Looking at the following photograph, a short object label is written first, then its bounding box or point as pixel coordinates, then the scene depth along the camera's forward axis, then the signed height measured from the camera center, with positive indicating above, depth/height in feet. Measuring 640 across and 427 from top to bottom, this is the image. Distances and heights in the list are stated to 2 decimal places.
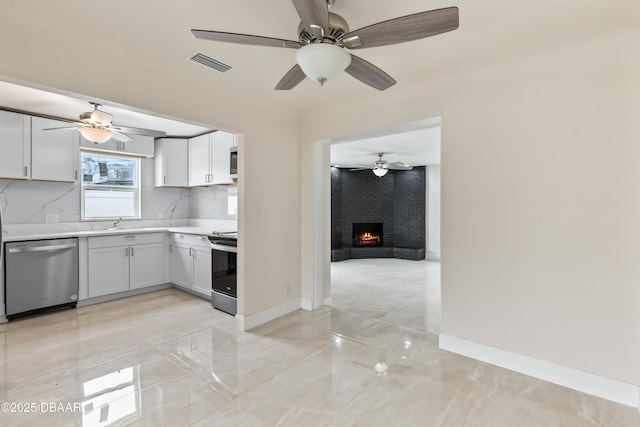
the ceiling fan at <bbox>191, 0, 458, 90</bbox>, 4.46 +2.93
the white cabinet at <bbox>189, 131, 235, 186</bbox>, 14.37 +2.82
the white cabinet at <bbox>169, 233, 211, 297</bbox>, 13.19 -2.14
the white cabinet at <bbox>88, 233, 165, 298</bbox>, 12.86 -2.12
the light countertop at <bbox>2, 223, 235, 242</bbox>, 11.68 -0.69
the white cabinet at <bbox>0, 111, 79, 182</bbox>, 11.69 +2.74
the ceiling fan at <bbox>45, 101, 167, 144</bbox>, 10.89 +3.25
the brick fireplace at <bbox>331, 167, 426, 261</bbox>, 25.25 +0.05
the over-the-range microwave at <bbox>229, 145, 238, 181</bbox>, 12.80 +2.22
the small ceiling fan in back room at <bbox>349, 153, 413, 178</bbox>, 20.97 +3.38
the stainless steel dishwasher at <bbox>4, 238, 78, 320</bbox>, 10.85 -2.26
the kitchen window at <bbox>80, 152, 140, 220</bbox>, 14.65 +1.50
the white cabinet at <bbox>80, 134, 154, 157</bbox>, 14.05 +3.38
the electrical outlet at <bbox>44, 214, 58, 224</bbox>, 13.42 -0.14
